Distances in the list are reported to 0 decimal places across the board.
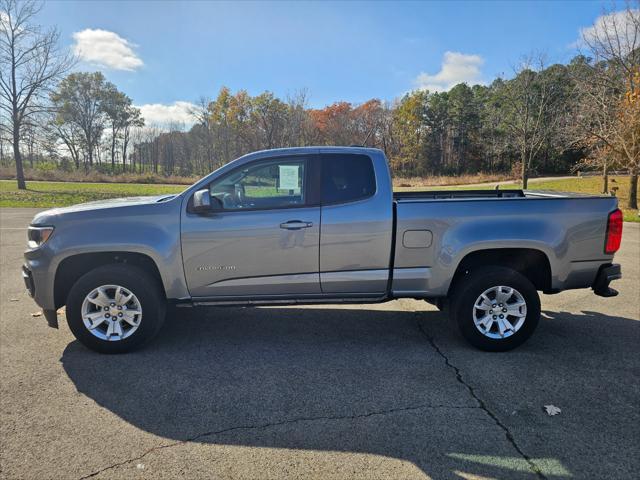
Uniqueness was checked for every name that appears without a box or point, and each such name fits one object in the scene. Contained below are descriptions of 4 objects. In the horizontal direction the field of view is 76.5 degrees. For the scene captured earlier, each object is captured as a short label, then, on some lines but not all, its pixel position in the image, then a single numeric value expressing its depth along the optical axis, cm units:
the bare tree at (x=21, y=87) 2558
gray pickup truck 382
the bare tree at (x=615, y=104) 1558
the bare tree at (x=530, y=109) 2855
